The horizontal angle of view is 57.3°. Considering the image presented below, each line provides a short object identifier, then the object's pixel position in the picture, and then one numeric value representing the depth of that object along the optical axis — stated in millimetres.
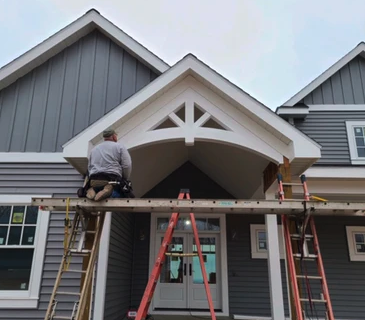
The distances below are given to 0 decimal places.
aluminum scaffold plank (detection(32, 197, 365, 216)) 3307
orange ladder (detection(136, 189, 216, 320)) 3201
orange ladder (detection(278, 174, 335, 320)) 3124
